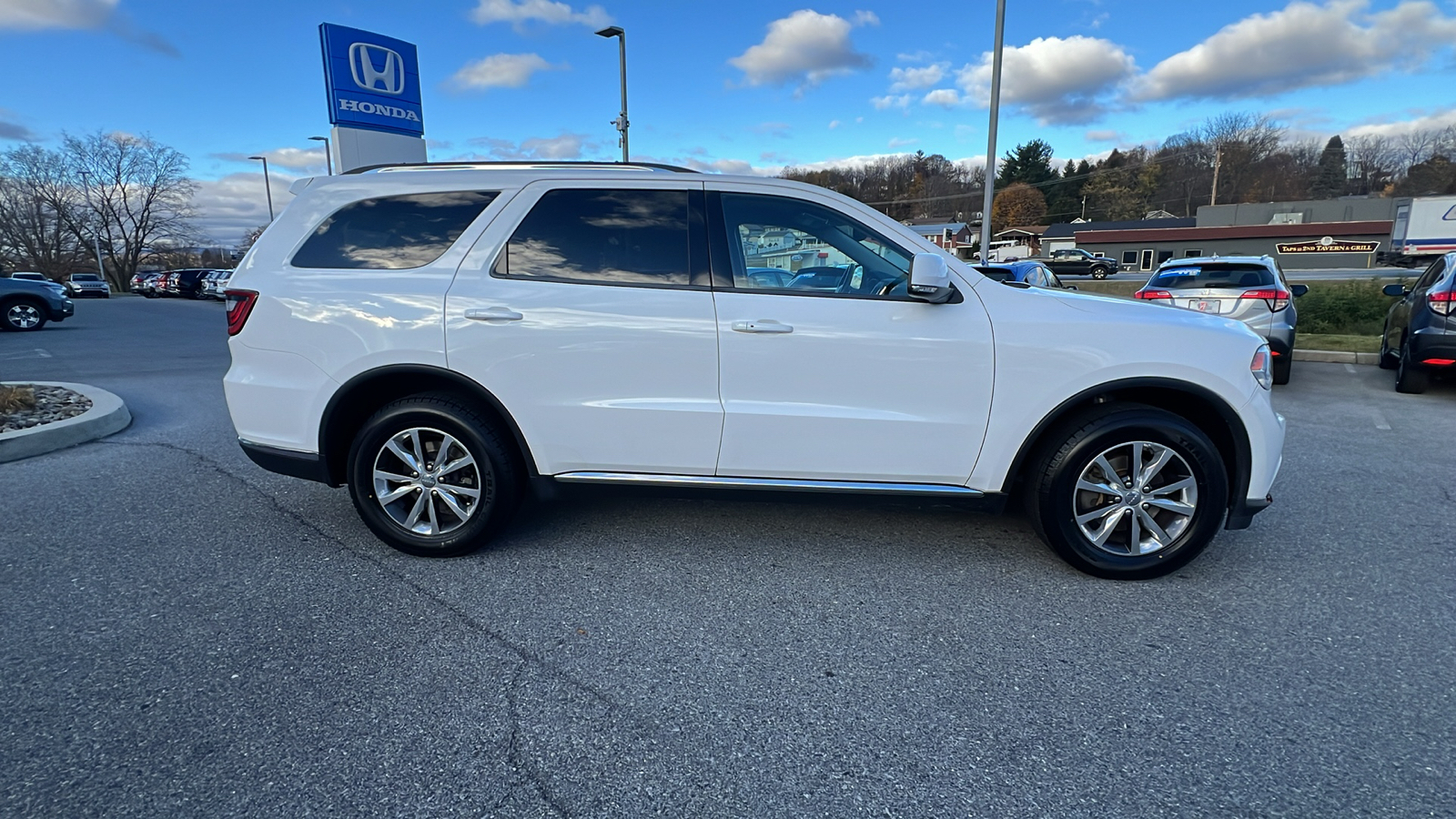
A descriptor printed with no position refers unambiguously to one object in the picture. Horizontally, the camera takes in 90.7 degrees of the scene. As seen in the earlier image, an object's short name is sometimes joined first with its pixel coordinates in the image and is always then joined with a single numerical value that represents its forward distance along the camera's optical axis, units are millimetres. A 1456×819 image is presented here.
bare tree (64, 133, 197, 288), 51562
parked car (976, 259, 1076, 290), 11545
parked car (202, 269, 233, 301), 32797
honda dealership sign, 11570
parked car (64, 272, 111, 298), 42938
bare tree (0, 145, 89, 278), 48406
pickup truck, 44156
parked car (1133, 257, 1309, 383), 7887
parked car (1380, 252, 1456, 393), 7031
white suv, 3221
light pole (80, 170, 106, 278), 50500
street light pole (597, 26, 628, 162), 14656
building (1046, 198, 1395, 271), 49781
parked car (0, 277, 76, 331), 16234
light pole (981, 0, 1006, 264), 12898
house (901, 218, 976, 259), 51369
